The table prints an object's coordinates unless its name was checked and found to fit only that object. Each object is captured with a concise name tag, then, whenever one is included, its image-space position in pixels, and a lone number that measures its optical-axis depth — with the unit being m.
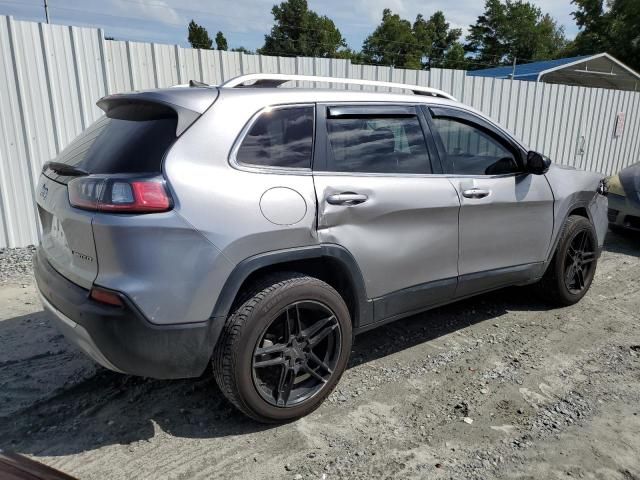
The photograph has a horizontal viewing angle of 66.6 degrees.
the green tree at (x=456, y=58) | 57.59
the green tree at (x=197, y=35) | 58.97
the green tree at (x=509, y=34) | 56.41
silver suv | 2.27
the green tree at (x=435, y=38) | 61.09
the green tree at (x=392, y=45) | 57.81
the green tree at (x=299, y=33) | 56.47
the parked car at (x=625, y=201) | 6.51
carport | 27.88
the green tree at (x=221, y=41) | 59.46
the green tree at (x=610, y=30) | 35.22
